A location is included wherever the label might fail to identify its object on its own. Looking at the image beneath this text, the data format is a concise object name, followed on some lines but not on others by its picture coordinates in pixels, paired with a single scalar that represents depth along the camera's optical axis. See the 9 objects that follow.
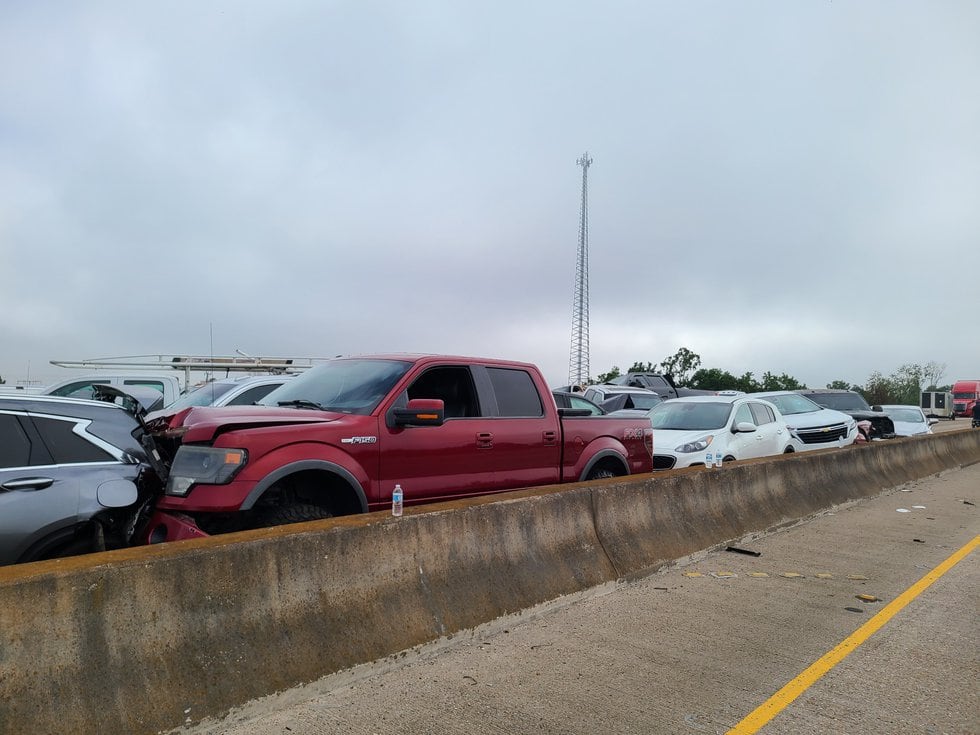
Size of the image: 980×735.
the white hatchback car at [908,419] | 19.93
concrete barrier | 3.08
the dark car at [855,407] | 18.81
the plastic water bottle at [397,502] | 4.59
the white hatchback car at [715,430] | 10.99
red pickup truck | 4.92
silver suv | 4.39
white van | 13.17
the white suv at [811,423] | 14.57
